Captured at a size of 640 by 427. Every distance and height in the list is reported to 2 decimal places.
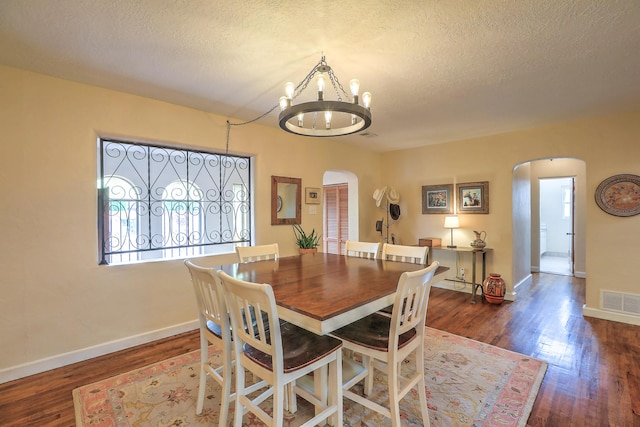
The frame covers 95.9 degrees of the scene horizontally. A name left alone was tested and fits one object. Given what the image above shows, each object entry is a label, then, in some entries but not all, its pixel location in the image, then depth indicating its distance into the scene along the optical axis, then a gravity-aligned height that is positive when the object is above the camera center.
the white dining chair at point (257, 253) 2.73 -0.40
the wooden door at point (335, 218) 5.73 -0.14
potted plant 4.07 -0.42
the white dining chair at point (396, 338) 1.49 -0.74
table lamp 4.39 -0.18
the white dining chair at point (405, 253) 2.54 -0.39
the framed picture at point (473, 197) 4.37 +0.21
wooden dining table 1.33 -0.45
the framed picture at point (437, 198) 4.75 +0.20
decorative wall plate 3.24 +0.17
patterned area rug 1.80 -1.30
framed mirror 3.88 +0.16
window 2.86 +0.05
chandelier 1.77 +0.66
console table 4.12 -0.71
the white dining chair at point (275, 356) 1.32 -0.75
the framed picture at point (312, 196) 4.28 +0.24
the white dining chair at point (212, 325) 1.61 -0.68
